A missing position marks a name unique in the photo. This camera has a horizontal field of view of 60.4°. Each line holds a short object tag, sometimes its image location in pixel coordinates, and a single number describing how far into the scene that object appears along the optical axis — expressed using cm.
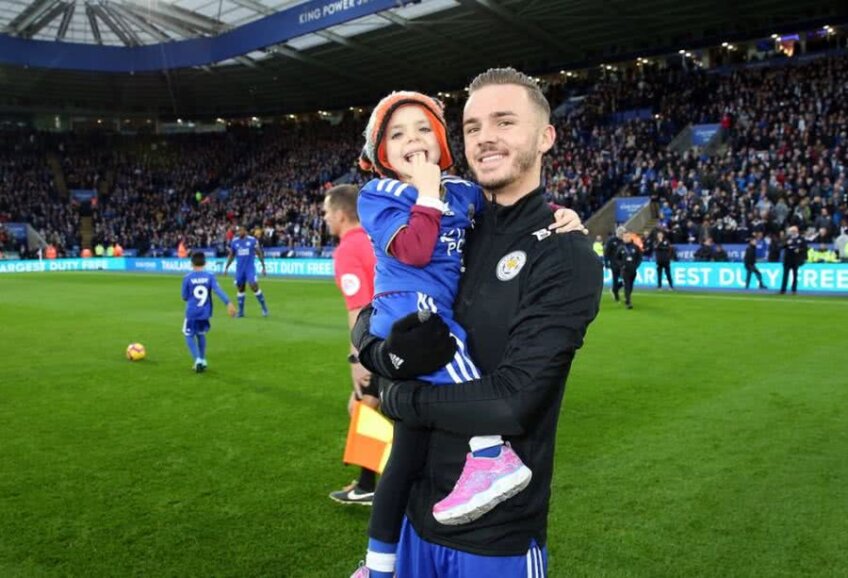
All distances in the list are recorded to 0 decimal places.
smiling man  197
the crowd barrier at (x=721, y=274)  1973
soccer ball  1124
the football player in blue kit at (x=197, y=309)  1034
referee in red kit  527
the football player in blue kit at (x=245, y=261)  1705
